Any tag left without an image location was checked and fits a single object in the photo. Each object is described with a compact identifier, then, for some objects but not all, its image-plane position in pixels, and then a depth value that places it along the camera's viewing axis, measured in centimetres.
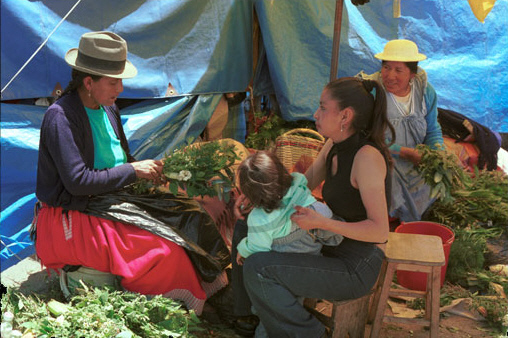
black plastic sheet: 294
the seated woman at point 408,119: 430
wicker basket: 477
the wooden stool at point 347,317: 273
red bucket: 363
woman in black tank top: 255
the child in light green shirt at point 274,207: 255
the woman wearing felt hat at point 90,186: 279
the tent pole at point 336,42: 386
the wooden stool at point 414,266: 288
